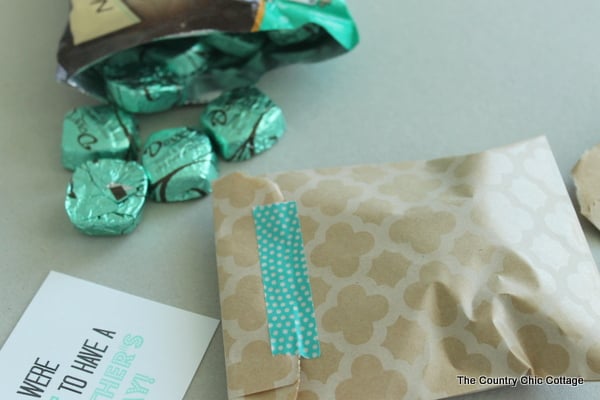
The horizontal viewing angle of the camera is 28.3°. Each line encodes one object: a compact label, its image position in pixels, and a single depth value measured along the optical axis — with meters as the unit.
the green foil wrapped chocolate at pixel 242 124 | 0.44
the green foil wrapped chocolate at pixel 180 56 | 0.45
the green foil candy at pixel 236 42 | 0.45
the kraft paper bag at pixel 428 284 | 0.38
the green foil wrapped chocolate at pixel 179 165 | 0.43
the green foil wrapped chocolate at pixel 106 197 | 0.42
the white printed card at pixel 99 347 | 0.40
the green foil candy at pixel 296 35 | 0.45
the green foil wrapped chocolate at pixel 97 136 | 0.44
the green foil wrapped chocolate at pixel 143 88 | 0.44
